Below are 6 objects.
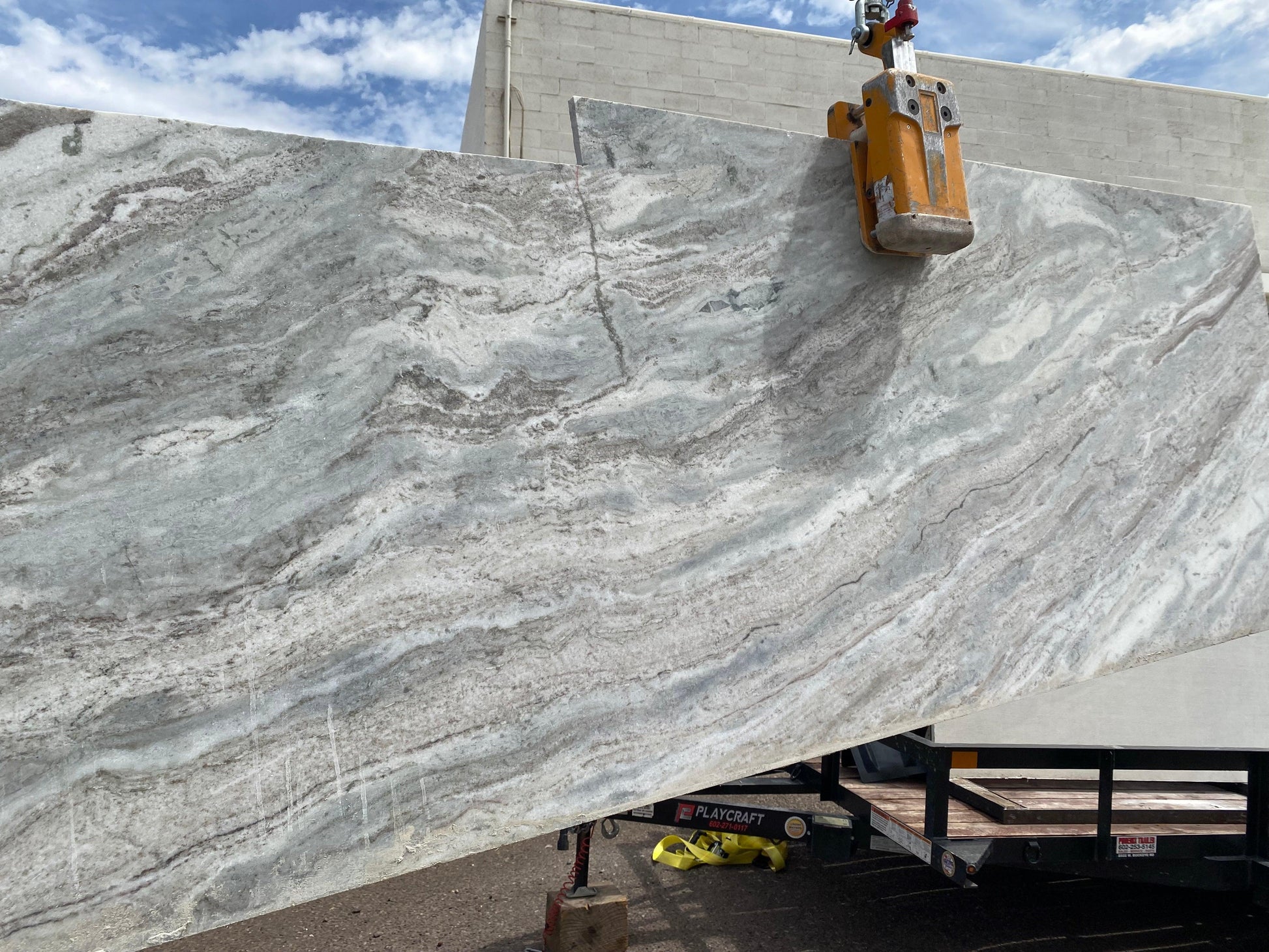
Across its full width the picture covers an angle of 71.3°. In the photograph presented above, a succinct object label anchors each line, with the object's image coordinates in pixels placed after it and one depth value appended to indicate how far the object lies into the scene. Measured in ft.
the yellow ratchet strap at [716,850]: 13.52
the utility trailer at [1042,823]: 10.23
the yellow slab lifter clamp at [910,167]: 6.38
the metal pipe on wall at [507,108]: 18.63
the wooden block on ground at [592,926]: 10.26
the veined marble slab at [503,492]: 5.01
